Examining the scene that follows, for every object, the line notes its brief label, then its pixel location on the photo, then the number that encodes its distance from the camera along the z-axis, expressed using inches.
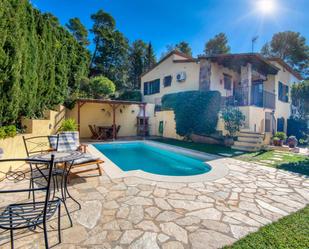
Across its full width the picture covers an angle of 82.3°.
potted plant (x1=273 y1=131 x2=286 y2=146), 405.1
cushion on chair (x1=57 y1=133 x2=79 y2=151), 226.8
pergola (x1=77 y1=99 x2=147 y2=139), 442.0
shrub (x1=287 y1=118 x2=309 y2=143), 570.3
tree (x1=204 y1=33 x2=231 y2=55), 1021.9
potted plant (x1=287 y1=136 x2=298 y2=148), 402.6
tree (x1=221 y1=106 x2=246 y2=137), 396.8
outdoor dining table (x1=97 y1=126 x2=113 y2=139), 487.2
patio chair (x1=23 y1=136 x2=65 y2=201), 213.9
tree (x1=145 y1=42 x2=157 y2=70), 1070.4
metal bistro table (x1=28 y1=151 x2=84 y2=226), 107.7
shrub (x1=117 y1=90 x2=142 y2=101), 759.1
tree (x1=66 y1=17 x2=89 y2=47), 879.1
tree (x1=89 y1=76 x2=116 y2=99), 574.9
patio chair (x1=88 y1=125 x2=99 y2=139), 493.2
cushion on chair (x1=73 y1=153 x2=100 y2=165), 174.5
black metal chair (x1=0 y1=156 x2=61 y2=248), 69.0
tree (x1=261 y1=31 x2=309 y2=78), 887.7
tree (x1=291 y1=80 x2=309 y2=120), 361.1
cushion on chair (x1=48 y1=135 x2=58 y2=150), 208.2
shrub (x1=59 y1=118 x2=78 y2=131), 335.9
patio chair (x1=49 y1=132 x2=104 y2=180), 179.2
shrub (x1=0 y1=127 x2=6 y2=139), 165.8
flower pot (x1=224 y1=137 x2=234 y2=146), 391.9
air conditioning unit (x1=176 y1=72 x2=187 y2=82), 541.7
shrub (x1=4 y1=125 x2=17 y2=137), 175.2
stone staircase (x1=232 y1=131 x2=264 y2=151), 357.5
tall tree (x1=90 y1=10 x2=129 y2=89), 937.5
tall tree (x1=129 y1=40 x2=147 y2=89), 1071.0
